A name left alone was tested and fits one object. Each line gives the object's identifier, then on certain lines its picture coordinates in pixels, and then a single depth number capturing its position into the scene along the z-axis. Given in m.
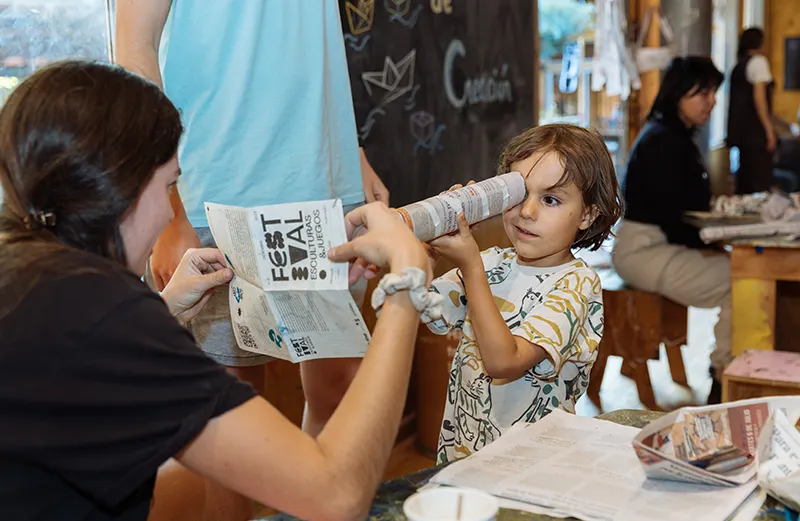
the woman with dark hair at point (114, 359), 0.85
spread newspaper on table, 1.04
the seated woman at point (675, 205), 3.53
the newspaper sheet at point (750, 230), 3.07
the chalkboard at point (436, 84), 2.91
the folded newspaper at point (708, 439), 1.07
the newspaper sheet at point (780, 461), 1.04
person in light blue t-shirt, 1.68
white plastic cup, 0.94
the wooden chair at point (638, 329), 3.55
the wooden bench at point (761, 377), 2.59
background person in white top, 6.82
